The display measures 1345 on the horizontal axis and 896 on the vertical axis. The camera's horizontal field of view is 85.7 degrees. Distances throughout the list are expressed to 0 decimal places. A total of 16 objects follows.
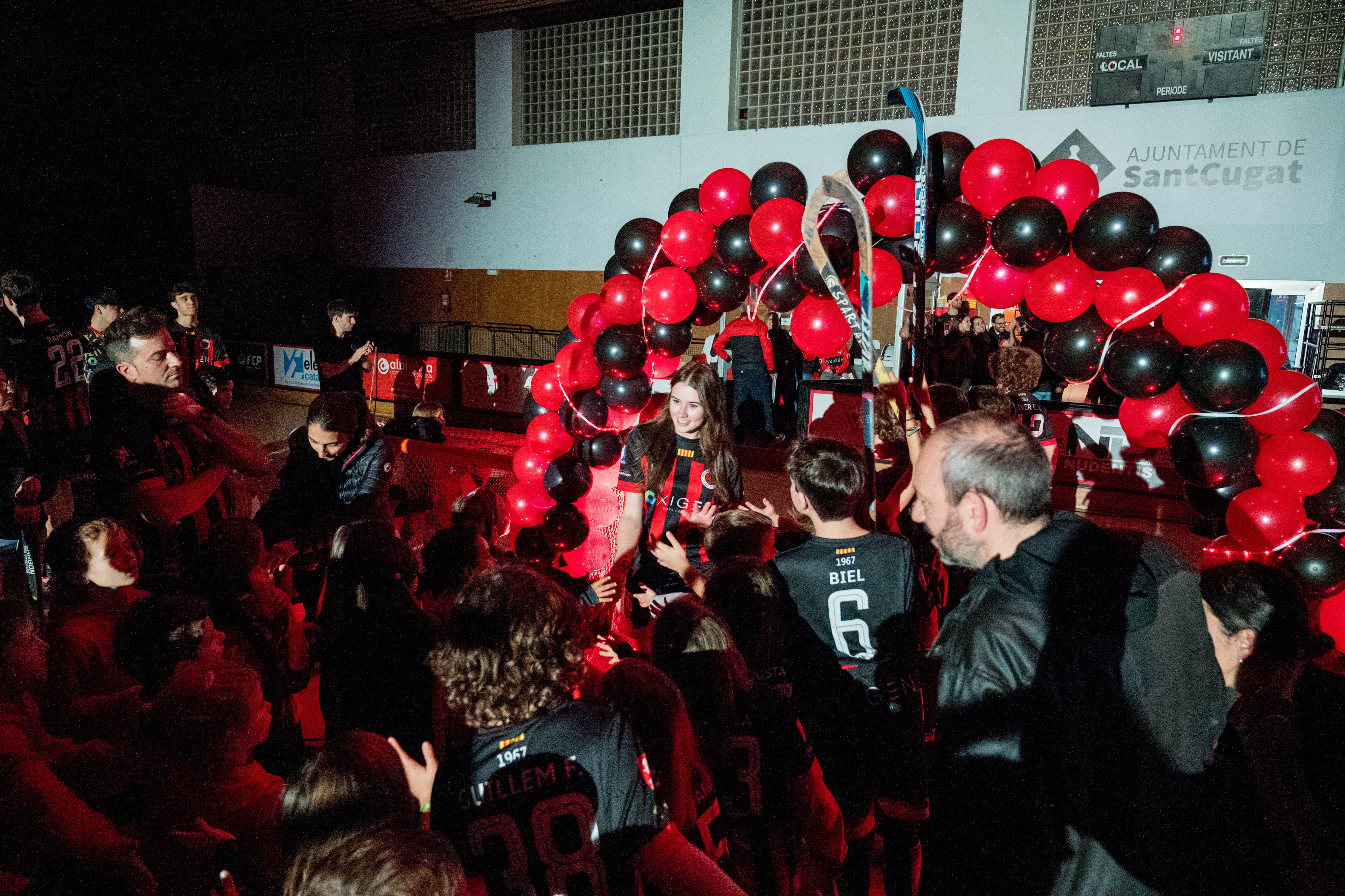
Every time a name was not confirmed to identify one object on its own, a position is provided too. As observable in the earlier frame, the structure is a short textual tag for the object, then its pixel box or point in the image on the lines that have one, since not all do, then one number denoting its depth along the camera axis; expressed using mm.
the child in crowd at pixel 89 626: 2316
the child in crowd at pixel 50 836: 1745
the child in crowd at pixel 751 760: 2123
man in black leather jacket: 1478
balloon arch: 3693
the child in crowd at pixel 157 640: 2279
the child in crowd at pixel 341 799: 1473
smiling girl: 3697
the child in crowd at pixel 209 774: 1955
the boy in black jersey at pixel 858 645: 2535
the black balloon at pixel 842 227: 3879
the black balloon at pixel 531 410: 6383
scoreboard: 10148
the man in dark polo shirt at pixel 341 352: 7785
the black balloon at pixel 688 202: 4906
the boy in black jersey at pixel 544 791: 1475
